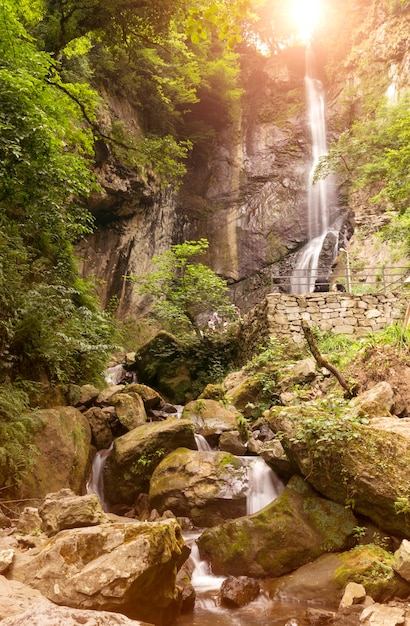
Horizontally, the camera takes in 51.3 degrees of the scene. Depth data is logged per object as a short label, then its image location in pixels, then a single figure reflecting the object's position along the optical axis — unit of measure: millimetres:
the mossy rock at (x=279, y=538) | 4902
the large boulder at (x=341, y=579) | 4070
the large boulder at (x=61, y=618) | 2076
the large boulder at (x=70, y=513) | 3873
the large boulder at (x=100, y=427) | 7609
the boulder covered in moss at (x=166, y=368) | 12984
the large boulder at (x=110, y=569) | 3055
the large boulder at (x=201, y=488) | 5996
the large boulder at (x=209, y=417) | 8094
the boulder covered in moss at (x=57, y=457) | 5488
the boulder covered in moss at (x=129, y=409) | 7949
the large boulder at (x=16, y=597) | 2351
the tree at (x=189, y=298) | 14461
